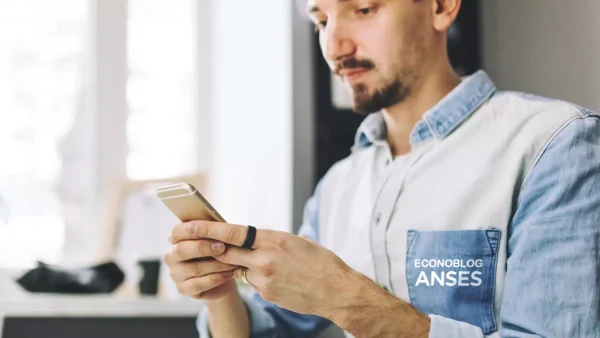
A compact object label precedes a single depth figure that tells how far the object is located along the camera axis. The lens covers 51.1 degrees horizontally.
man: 0.69
